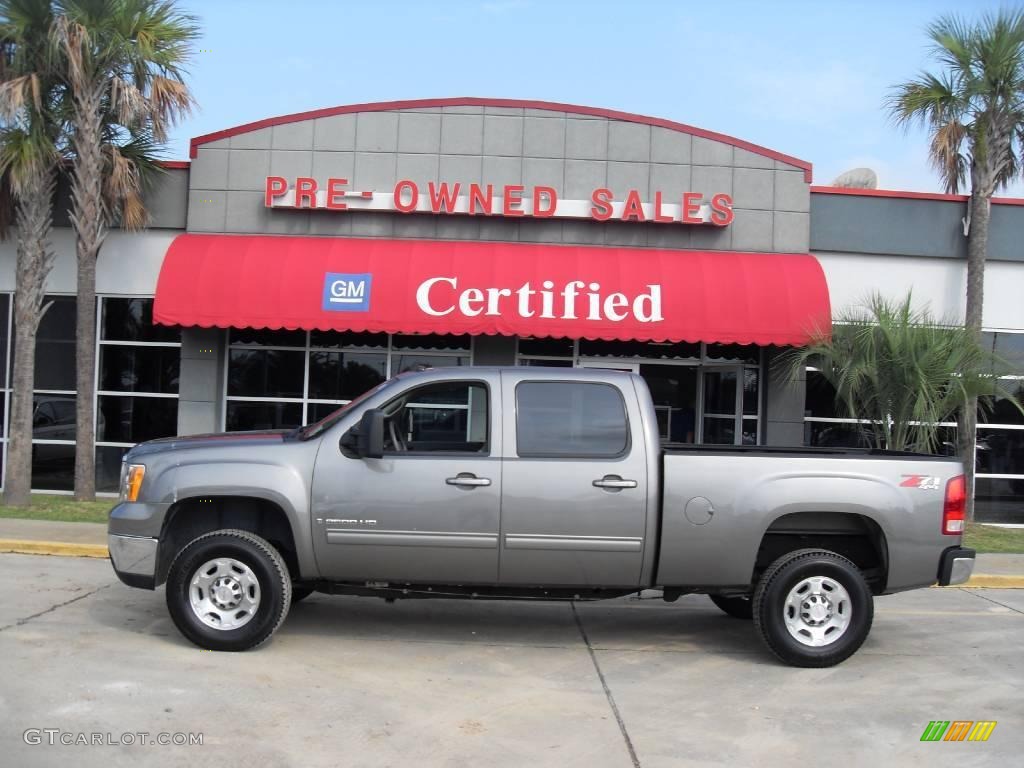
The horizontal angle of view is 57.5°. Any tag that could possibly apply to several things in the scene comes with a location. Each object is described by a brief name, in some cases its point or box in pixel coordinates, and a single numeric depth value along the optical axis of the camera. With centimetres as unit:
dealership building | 1377
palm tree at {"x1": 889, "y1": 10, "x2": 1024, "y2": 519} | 1334
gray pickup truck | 628
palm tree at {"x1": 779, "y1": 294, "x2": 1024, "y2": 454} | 1209
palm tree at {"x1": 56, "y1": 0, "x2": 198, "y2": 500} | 1275
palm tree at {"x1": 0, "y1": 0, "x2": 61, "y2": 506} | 1266
